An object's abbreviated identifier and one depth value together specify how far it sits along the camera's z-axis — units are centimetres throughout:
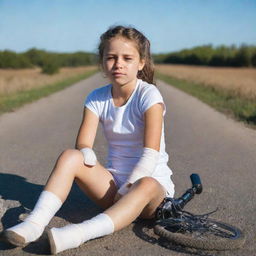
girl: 306
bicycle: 301
